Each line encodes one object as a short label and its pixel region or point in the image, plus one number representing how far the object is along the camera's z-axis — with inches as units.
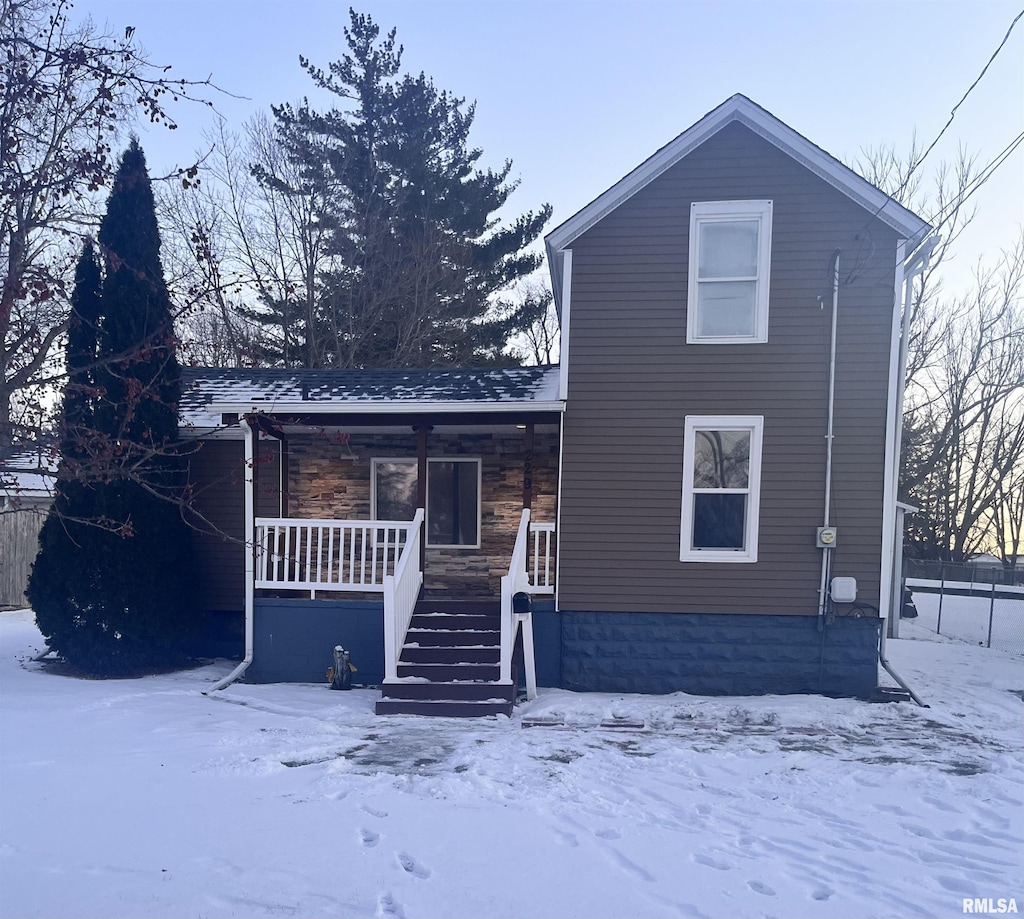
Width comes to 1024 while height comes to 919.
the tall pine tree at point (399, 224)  827.4
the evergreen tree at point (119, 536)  340.5
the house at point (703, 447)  322.3
